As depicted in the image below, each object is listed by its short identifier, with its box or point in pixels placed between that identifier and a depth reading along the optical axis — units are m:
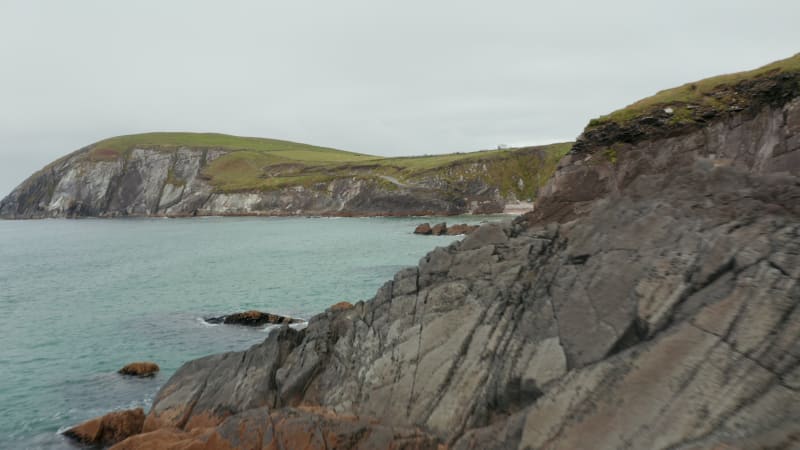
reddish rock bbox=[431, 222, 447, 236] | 88.88
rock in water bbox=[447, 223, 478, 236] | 89.69
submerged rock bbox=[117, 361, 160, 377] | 25.27
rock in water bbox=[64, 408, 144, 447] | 18.55
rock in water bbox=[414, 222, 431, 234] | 89.56
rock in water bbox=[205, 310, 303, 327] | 34.06
